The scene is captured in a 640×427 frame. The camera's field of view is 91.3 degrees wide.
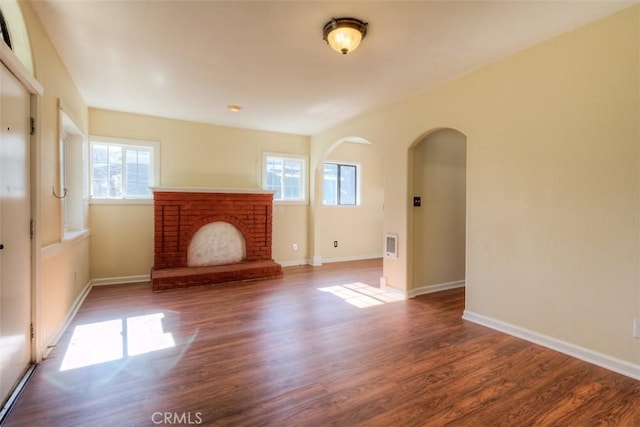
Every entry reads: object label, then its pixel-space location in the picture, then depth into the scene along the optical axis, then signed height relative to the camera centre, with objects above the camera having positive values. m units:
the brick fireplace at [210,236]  4.63 -0.39
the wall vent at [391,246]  4.10 -0.44
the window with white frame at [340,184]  6.57 +0.60
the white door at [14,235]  1.76 -0.15
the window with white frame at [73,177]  3.72 +0.41
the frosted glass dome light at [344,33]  2.23 +1.31
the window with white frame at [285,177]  5.83 +0.68
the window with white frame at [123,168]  4.54 +0.65
